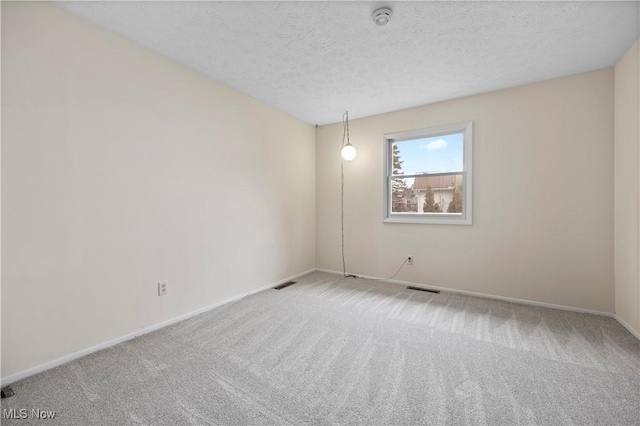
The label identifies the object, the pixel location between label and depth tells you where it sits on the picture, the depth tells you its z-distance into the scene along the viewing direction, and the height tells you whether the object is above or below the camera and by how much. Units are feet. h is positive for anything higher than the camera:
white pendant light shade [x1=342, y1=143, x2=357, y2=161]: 12.76 +2.77
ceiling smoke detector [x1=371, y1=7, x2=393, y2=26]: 6.06 +4.61
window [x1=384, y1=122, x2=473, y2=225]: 11.25 +1.49
